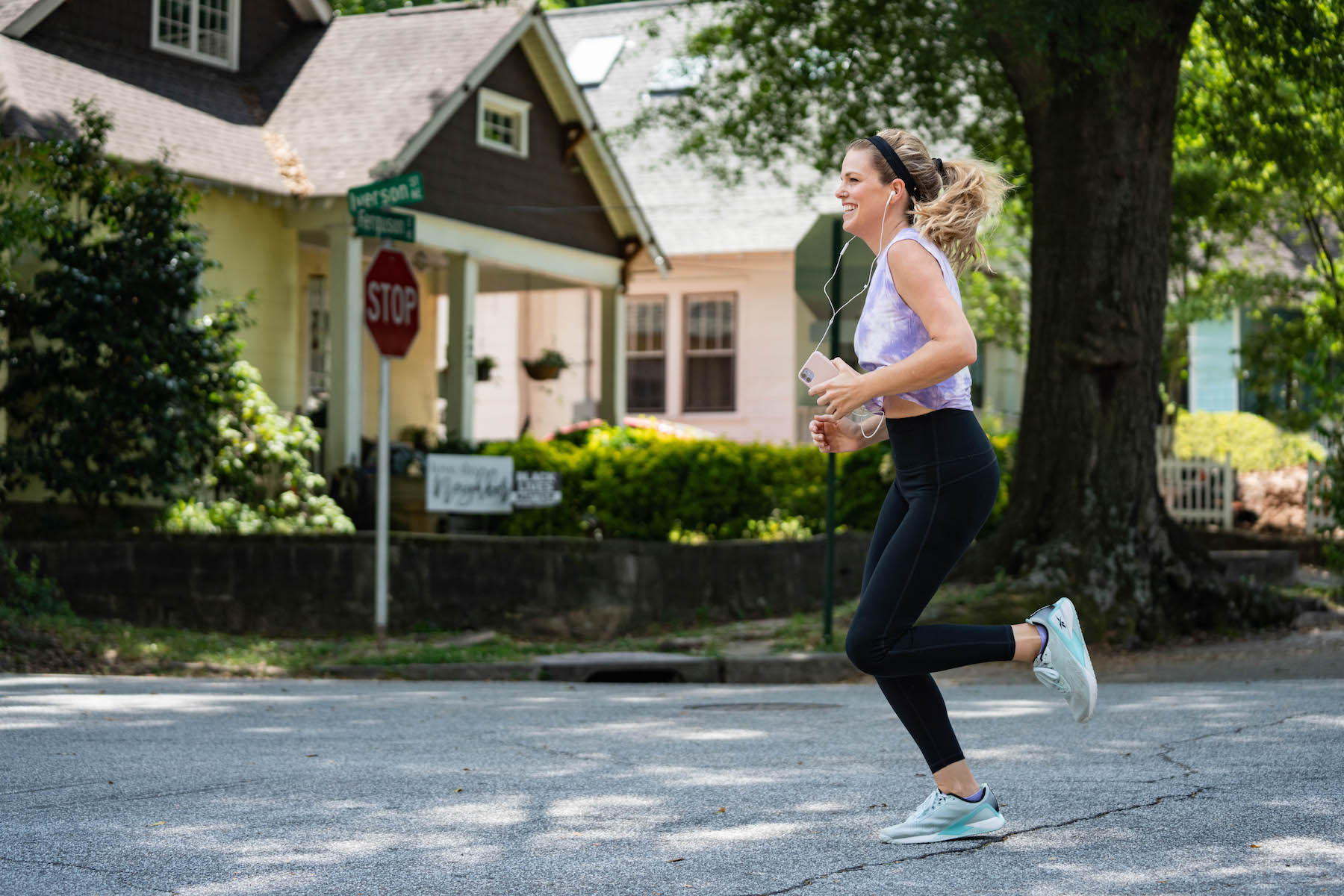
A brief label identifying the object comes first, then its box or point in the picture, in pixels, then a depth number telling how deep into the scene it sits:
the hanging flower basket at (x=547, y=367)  22.83
